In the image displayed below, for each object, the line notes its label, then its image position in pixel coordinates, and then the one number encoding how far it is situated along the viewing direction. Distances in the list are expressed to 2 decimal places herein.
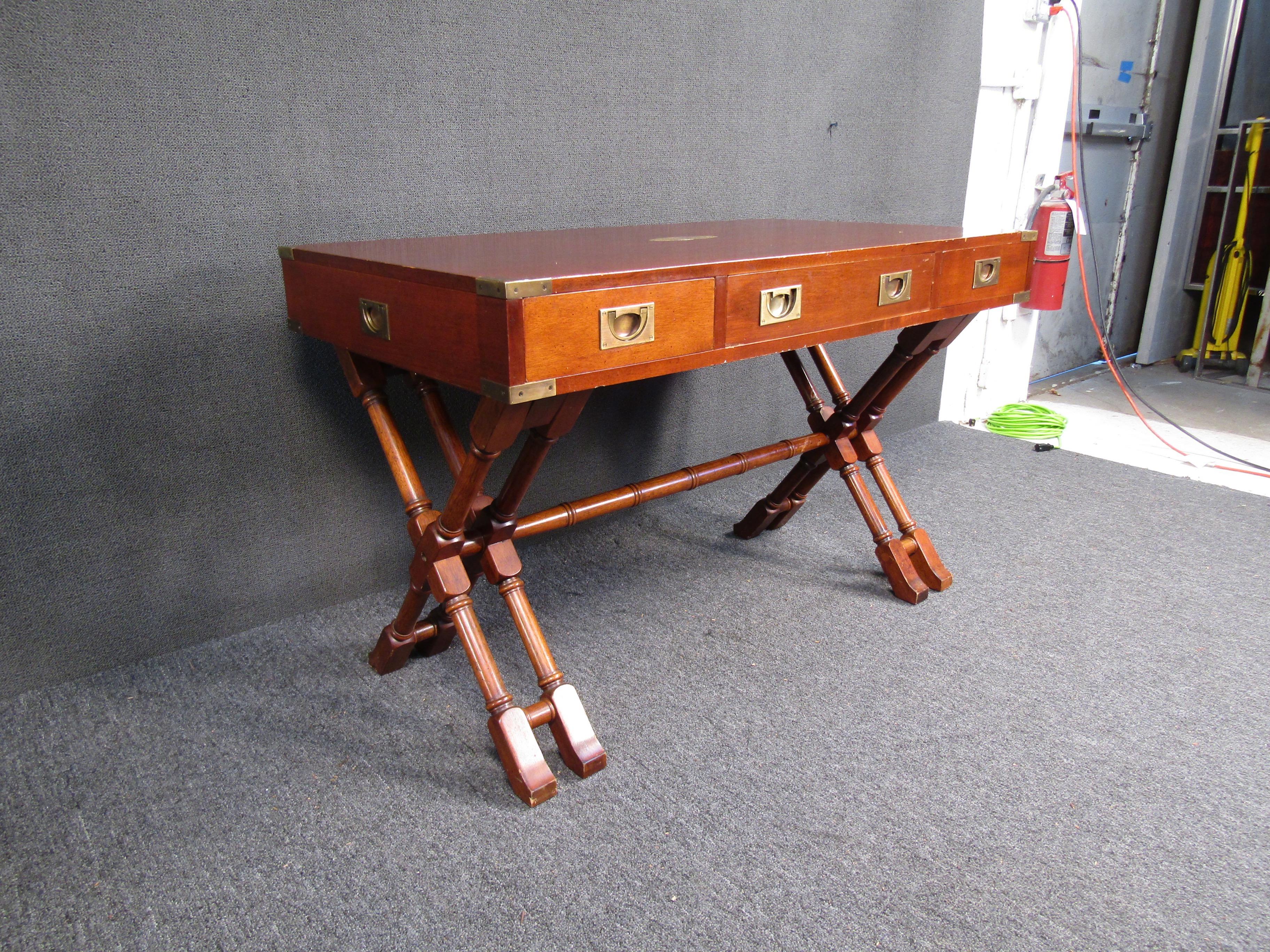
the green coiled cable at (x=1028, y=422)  3.09
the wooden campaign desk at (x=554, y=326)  1.07
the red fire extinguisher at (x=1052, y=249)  3.17
